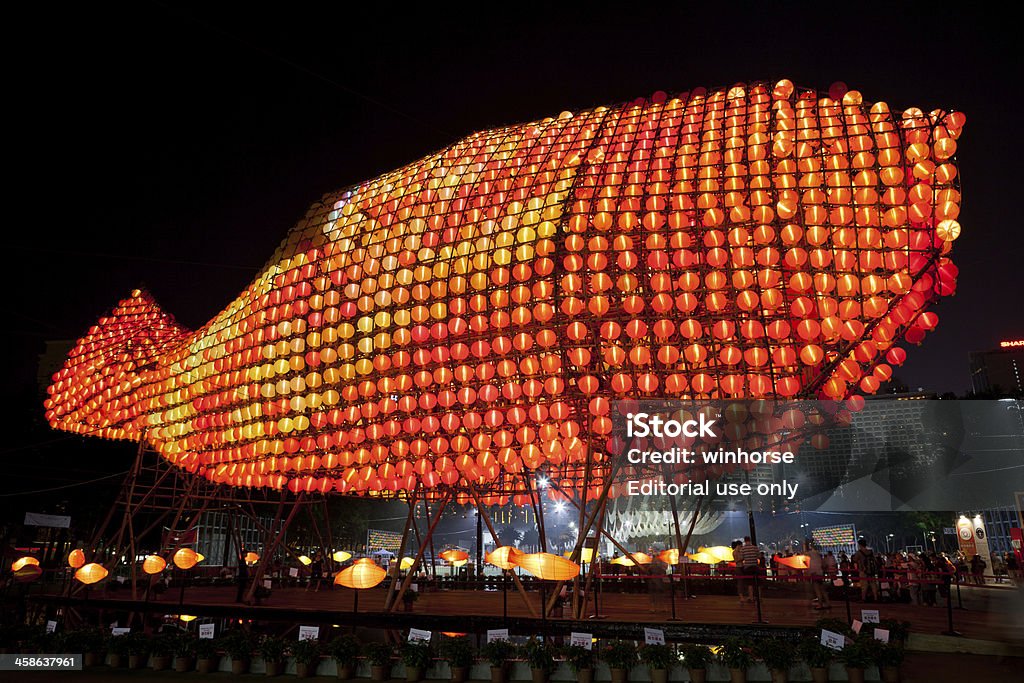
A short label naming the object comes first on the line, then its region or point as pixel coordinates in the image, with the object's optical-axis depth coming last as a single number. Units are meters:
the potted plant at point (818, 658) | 11.00
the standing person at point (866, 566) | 18.41
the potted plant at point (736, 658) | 11.22
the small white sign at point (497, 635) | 12.84
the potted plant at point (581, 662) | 11.83
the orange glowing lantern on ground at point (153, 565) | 24.47
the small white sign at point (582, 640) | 12.62
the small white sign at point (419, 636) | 13.55
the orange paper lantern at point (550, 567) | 15.14
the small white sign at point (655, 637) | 12.39
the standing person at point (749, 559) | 16.89
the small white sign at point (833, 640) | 11.53
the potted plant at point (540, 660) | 12.01
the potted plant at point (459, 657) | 12.49
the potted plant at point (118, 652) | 15.01
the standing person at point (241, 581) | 22.20
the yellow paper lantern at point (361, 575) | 17.52
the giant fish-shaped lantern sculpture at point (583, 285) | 15.25
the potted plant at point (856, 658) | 10.85
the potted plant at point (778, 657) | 11.10
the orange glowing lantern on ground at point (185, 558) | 26.70
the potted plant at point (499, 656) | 12.21
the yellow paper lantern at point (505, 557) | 17.14
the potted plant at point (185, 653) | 14.52
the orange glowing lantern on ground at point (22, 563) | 30.29
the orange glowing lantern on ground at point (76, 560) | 26.53
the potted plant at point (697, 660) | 11.34
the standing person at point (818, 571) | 16.38
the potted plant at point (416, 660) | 12.71
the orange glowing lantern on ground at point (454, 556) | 34.38
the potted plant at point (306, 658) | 13.70
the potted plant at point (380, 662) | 12.91
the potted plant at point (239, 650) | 14.11
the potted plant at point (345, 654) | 13.34
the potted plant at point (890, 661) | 10.78
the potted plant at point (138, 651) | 14.85
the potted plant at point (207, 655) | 14.46
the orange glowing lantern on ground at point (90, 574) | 23.83
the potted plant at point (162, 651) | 14.65
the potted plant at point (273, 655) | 13.85
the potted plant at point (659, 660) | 11.48
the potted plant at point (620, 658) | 11.66
